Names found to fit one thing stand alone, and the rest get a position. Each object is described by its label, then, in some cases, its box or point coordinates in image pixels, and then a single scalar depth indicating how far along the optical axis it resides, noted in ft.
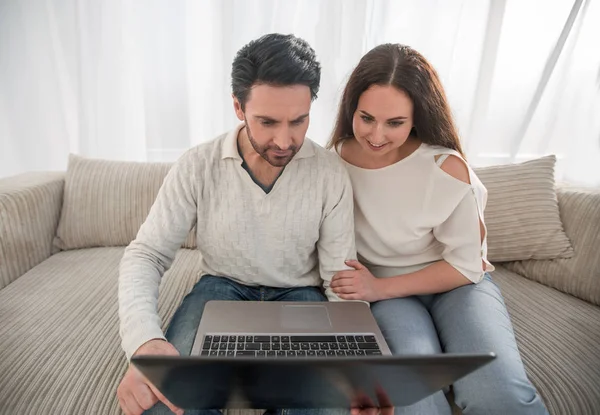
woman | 3.40
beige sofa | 3.24
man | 3.02
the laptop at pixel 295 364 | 1.75
